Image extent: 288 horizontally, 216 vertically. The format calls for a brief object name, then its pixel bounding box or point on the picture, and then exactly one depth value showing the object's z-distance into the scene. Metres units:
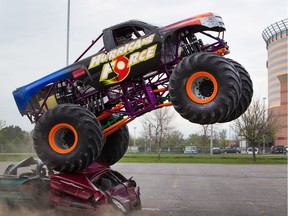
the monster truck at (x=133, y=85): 6.20
